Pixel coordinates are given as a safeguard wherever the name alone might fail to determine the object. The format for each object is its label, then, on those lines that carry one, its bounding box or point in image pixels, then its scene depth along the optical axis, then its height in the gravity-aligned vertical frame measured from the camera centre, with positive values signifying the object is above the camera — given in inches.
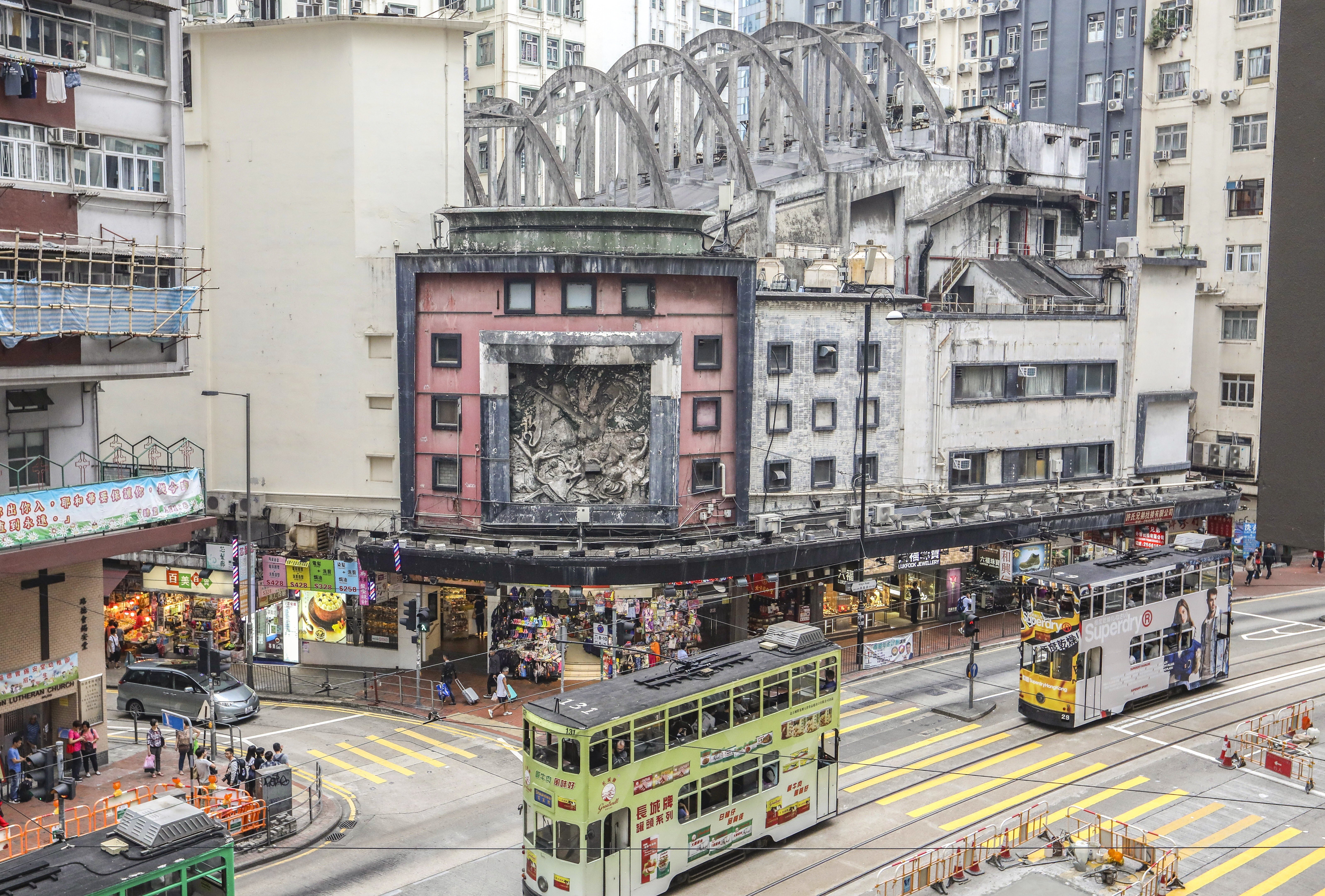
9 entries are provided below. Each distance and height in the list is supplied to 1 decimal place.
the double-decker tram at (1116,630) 1406.3 -296.4
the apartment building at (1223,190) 2650.1 +421.8
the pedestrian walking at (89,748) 1339.8 -415.5
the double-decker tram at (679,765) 970.1 -328.5
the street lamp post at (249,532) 1638.8 -221.6
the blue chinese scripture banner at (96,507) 1203.2 -146.2
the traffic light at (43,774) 1266.0 -418.9
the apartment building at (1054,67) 2960.1 +807.5
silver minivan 1550.2 -414.9
